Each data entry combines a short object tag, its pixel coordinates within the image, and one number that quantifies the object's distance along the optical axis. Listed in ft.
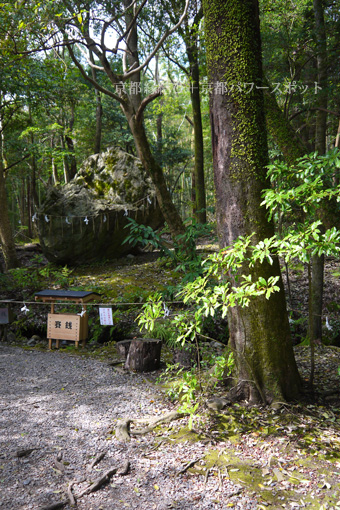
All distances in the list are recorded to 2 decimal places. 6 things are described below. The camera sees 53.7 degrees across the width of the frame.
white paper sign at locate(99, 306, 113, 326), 20.67
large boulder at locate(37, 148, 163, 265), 32.99
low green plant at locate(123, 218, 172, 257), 17.99
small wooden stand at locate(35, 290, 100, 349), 21.77
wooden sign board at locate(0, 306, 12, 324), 23.54
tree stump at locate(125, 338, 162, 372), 17.51
